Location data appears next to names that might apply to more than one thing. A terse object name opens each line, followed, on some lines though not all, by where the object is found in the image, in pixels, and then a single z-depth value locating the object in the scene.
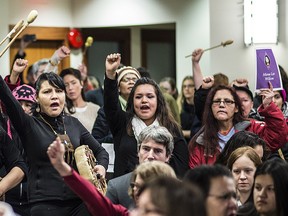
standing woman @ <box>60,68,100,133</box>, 9.86
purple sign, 8.66
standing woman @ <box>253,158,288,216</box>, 5.06
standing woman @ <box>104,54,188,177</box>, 7.07
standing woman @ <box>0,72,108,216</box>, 6.63
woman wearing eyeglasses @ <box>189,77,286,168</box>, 7.60
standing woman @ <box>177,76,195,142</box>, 11.72
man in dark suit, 5.87
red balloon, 15.53
